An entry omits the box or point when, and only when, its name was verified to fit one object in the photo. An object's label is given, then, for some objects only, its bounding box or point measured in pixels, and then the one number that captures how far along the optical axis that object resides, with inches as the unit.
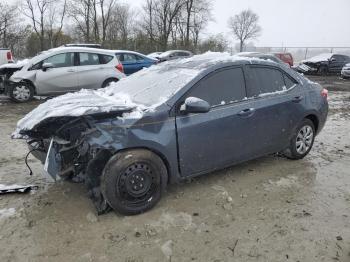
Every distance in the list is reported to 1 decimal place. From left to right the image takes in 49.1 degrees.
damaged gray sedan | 155.3
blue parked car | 622.8
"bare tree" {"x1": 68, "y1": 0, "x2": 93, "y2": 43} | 1603.1
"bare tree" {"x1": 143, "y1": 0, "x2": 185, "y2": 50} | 1624.0
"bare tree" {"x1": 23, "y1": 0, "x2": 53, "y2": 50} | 1443.2
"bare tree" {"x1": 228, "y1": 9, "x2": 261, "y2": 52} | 2103.8
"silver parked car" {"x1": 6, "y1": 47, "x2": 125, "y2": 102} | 443.8
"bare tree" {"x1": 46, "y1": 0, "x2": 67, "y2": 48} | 1519.4
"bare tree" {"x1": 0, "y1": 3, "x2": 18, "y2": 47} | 1298.0
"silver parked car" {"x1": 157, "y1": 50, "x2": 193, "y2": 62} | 1015.1
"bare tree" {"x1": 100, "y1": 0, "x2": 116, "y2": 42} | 1642.3
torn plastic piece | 182.9
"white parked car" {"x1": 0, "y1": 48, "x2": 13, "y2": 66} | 554.9
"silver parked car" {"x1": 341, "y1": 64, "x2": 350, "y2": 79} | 822.5
